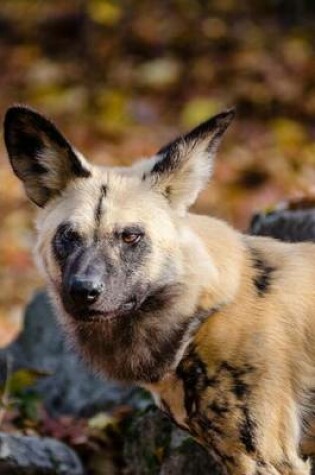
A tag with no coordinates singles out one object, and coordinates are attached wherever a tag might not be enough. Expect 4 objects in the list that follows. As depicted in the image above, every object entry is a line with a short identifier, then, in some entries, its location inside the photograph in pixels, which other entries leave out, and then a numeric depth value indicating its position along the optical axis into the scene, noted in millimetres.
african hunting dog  8625
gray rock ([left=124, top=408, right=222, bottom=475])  10570
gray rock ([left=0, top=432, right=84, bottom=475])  11023
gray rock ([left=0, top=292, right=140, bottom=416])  12687
